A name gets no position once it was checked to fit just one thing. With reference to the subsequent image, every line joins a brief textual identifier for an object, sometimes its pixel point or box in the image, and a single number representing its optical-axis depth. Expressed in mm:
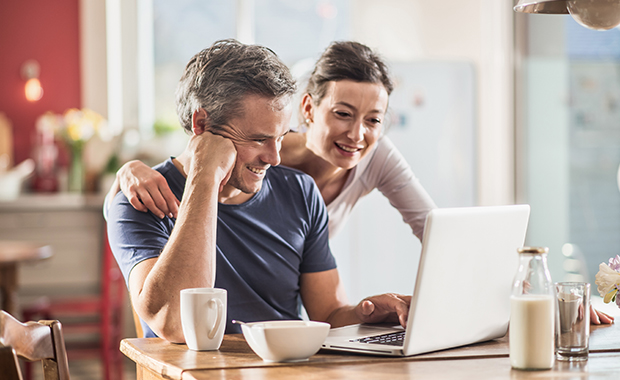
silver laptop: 2586
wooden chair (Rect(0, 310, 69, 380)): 2586
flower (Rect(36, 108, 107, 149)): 8379
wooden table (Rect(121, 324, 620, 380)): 2488
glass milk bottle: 2510
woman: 3369
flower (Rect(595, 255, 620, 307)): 2709
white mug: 2642
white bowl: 2547
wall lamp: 8956
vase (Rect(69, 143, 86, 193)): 8458
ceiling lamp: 2860
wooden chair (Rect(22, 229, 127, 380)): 6289
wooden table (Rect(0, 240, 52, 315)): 5831
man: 2806
